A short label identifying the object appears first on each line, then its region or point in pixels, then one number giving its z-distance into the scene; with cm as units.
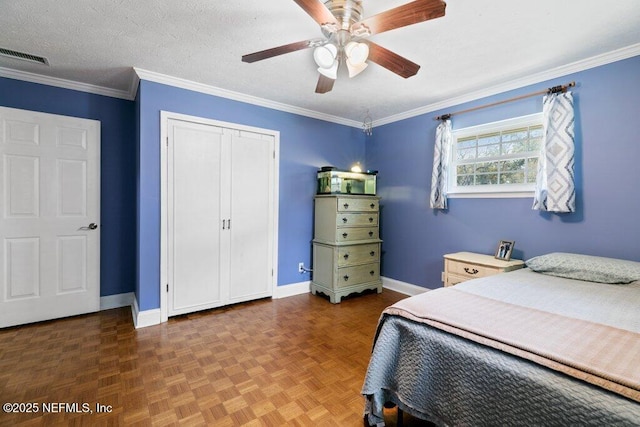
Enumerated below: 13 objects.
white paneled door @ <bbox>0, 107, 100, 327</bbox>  263
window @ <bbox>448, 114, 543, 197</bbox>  275
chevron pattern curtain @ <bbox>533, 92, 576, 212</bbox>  237
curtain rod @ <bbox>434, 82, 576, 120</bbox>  244
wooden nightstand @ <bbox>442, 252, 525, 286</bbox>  251
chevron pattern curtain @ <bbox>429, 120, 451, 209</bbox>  328
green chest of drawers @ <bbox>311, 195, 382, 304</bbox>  346
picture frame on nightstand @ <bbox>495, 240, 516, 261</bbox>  268
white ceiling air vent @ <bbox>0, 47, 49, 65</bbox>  231
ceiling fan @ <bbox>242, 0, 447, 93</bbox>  137
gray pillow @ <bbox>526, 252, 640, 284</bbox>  190
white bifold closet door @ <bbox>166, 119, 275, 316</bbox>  287
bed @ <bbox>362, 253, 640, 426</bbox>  87
